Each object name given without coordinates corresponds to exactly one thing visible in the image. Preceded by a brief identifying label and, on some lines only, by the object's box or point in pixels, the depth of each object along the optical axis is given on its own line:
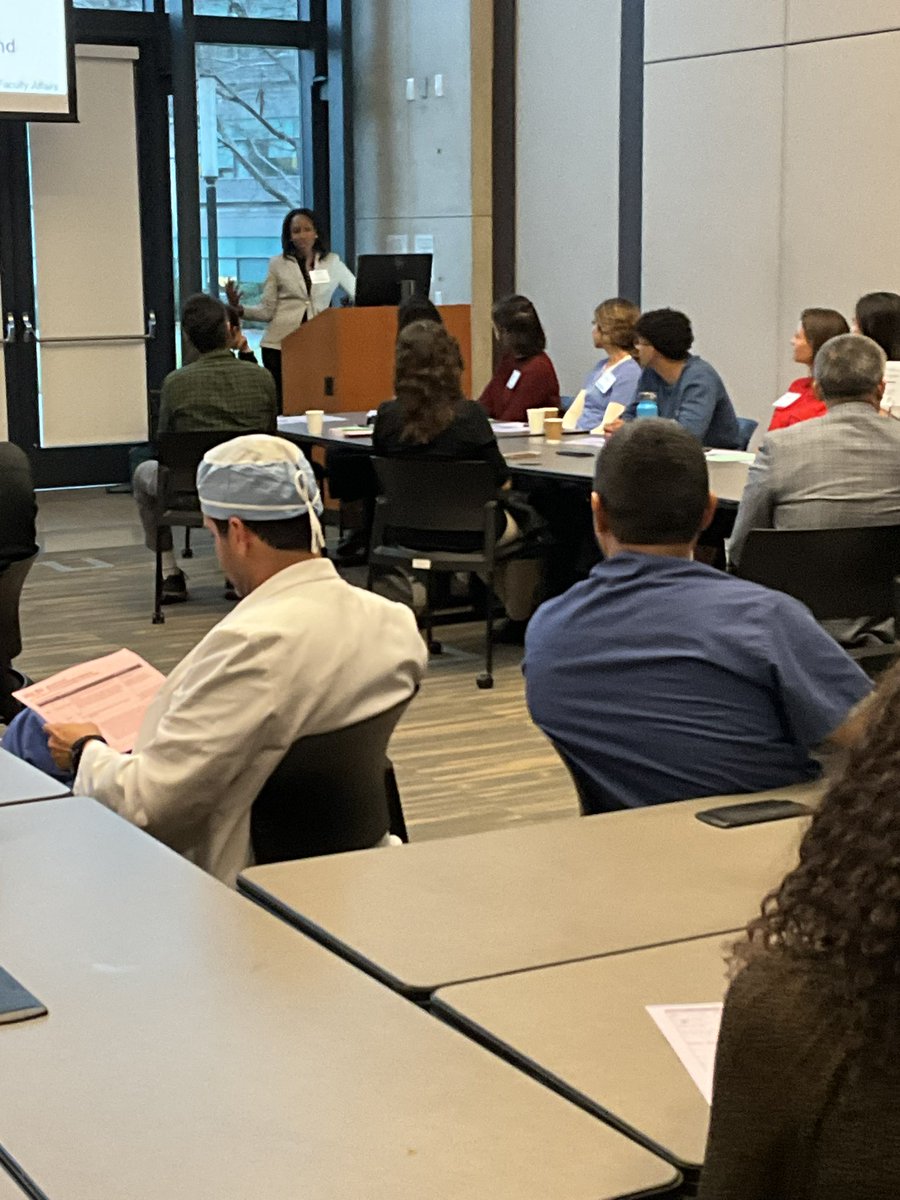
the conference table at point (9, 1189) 1.41
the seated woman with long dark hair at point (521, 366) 7.99
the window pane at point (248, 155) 11.59
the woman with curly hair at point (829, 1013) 1.05
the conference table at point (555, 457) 6.11
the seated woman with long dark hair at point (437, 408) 6.41
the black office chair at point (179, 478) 7.27
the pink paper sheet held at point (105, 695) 3.00
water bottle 6.89
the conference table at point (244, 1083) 1.43
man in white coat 2.59
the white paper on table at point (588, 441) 7.11
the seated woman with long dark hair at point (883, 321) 6.33
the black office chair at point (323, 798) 2.64
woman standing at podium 10.65
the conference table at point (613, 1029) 1.56
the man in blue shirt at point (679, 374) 6.88
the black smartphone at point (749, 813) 2.46
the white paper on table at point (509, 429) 7.69
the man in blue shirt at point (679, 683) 2.65
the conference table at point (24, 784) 2.63
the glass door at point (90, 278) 11.18
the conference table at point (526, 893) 1.97
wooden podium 9.16
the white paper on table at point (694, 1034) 1.65
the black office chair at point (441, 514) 6.26
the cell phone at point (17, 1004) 1.76
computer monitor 9.44
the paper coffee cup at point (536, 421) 7.63
